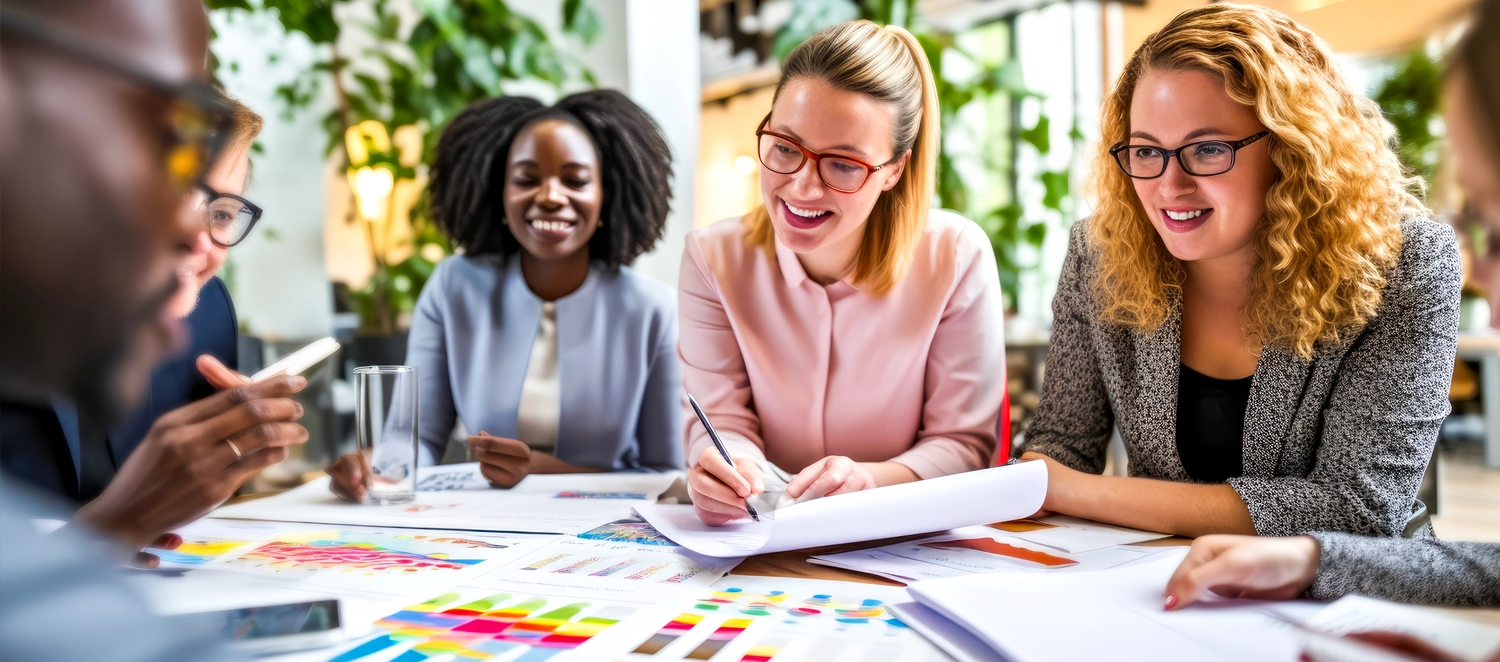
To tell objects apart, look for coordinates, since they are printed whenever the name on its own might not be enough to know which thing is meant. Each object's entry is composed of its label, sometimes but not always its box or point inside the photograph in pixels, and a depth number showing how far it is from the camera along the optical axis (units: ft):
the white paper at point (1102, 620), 2.10
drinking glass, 4.09
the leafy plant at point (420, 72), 9.08
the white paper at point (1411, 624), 1.77
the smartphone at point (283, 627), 2.11
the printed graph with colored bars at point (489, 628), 2.19
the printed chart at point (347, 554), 2.85
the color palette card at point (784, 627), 2.19
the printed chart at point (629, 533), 3.41
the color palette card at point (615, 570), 2.75
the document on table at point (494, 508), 3.75
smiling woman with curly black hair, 5.84
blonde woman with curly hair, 3.53
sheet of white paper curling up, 2.93
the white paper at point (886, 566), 2.84
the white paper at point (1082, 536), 3.32
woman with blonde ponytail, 4.46
